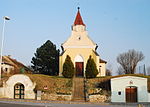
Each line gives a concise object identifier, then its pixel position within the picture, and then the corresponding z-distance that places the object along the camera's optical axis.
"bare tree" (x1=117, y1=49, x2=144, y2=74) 59.94
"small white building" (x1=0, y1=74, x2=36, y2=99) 28.78
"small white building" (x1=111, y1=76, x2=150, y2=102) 27.19
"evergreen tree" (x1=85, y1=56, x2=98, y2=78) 35.39
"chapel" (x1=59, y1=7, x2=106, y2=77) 39.97
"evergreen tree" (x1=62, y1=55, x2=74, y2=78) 35.66
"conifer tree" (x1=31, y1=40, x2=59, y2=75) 45.16
